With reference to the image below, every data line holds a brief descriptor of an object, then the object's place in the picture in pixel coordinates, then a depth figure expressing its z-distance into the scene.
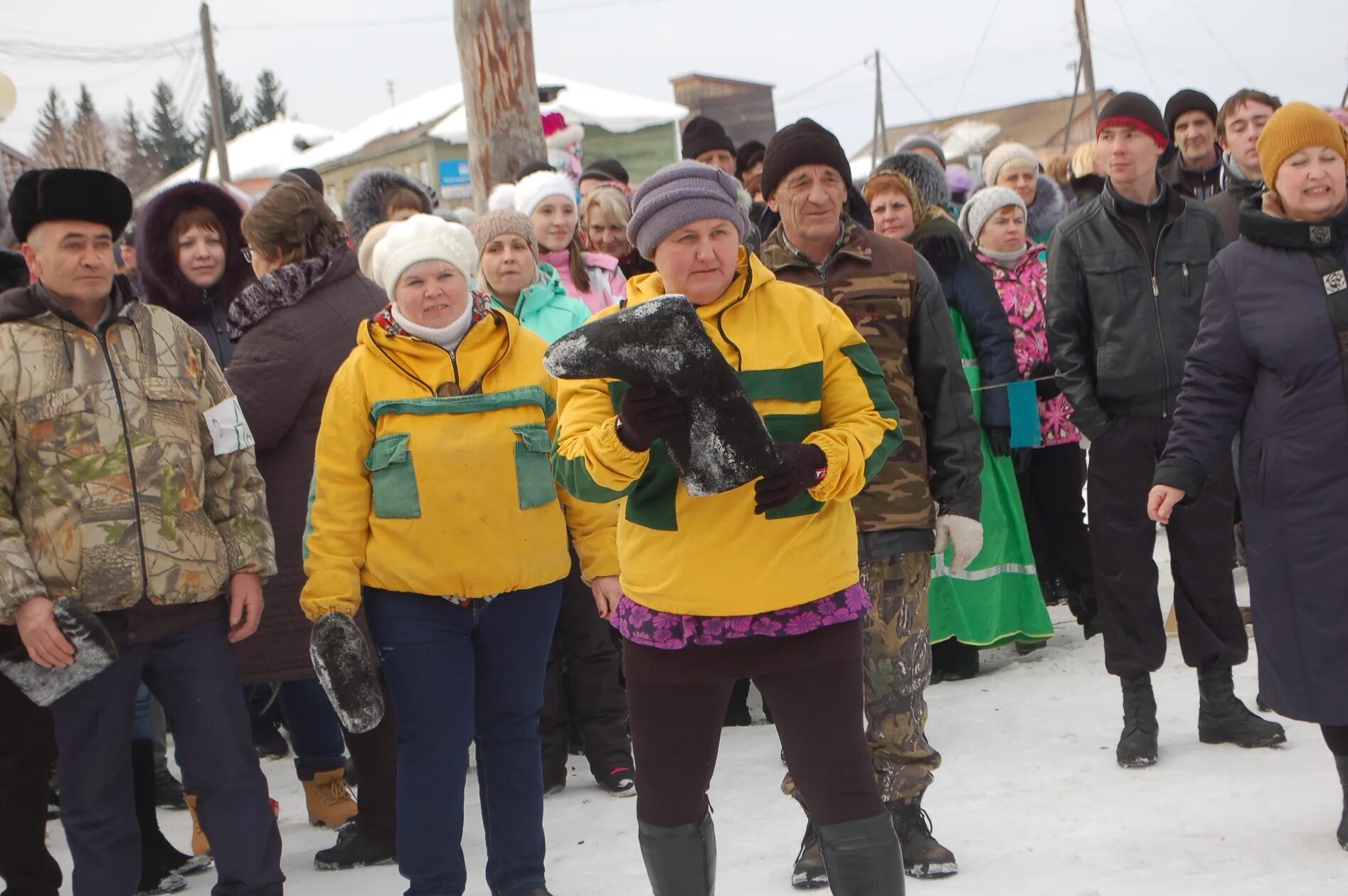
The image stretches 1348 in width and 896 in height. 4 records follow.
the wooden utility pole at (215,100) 30.56
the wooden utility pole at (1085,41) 33.53
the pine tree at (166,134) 70.75
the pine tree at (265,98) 73.12
